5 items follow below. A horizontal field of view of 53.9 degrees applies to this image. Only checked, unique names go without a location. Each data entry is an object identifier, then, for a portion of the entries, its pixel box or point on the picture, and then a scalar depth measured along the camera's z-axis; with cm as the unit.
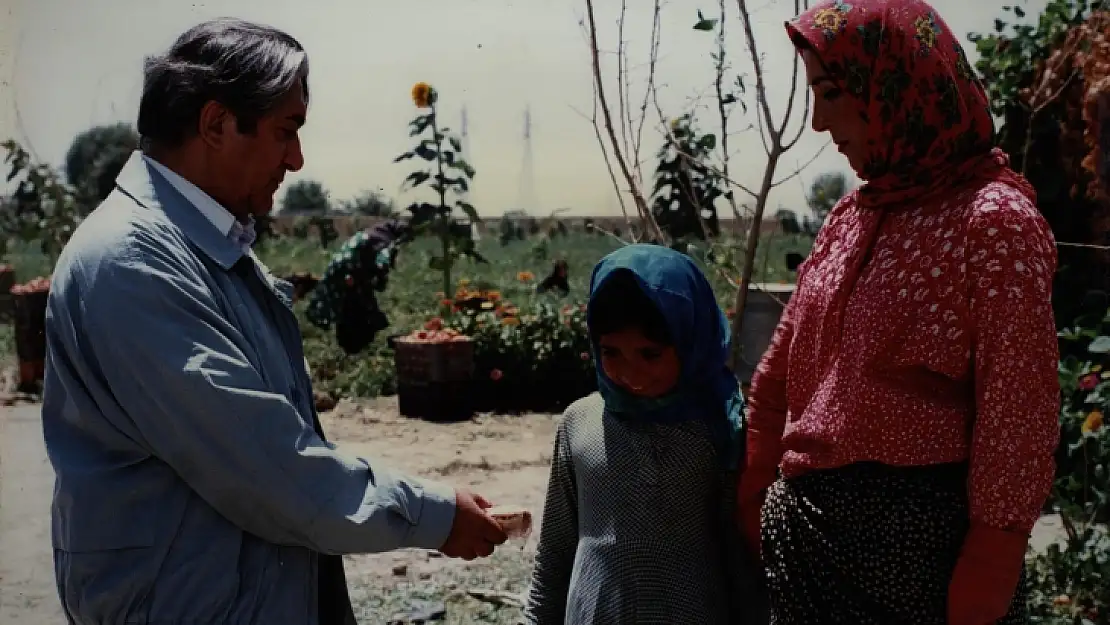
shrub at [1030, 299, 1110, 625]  309
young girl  204
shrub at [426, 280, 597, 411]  735
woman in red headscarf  153
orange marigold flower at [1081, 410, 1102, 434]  312
